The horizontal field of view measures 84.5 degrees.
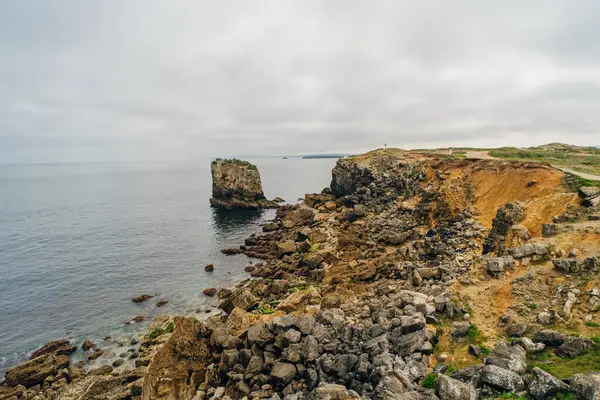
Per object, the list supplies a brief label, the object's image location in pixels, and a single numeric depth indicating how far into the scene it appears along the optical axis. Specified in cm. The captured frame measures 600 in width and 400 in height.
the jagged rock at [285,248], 4941
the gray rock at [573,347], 1328
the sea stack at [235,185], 9125
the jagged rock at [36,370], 2520
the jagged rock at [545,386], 1071
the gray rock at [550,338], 1420
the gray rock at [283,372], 1783
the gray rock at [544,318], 1620
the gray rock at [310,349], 1823
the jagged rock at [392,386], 1281
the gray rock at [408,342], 1620
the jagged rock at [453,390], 1139
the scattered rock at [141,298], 3766
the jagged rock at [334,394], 1273
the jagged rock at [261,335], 2056
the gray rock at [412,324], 1733
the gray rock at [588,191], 2700
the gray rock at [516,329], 1592
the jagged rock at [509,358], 1262
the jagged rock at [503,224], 2808
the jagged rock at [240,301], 3281
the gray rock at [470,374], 1241
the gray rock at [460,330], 1678
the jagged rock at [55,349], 2853
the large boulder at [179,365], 1975
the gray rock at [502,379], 1157
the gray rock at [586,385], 997
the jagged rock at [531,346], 1409
